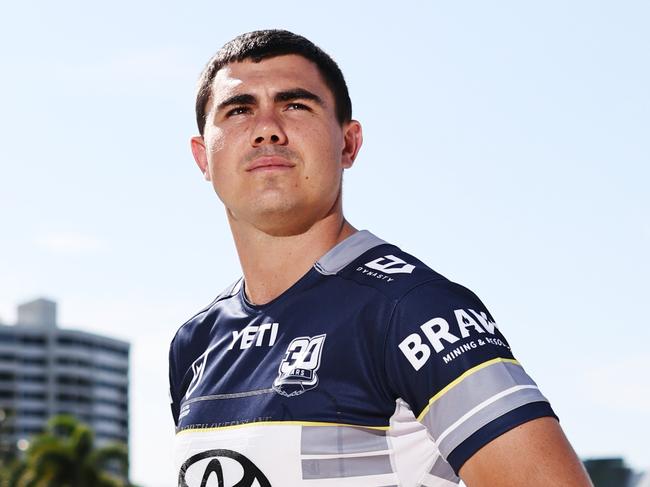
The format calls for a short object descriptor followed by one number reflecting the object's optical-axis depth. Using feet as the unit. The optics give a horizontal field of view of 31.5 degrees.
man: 9.88
